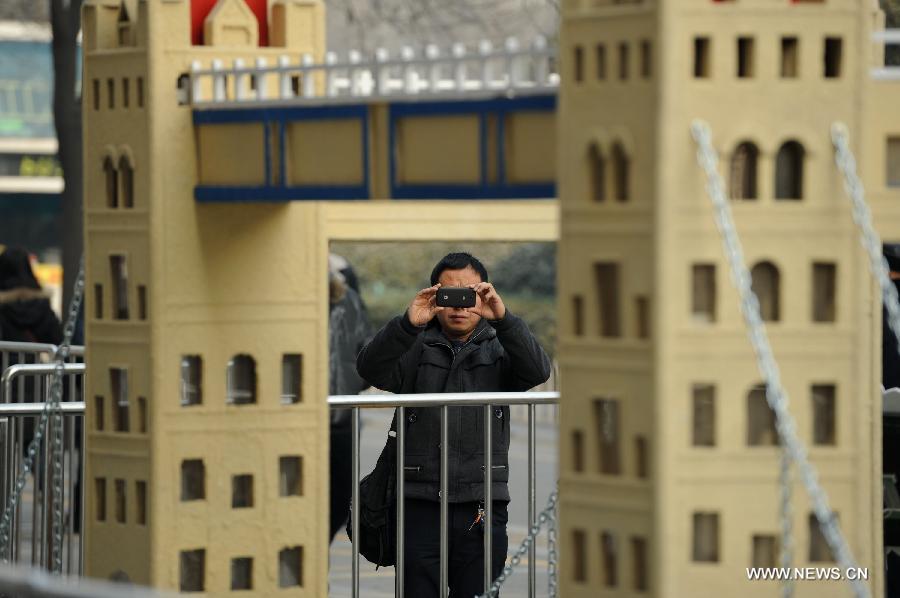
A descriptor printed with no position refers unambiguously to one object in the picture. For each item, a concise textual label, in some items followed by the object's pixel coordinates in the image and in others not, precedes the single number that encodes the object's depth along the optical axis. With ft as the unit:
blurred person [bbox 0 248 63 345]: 93.76
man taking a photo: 53.11
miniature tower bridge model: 41.57
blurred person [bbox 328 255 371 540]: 77.46
